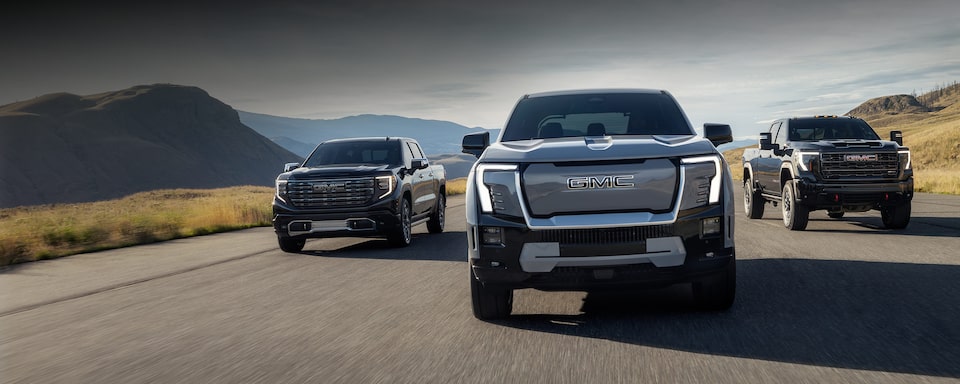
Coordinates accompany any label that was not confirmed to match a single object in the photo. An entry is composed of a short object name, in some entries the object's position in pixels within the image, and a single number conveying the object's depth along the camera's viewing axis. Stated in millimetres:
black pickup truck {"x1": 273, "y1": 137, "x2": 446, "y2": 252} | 12820
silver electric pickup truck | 6023
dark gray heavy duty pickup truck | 13836
